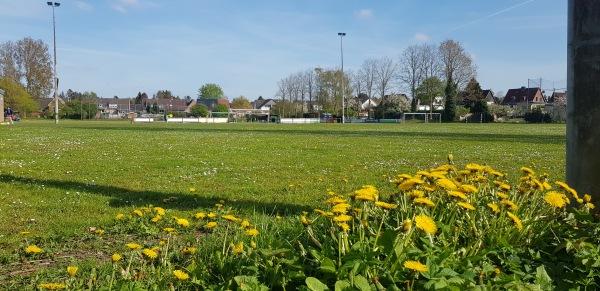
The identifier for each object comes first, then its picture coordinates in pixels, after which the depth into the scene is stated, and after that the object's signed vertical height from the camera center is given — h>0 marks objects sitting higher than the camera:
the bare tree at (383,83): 85.69 +7.30
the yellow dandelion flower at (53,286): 1.96 -0.68
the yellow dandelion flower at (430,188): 2.51 -0.35
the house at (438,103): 79.30 +3.43
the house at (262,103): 159.80 +6.87
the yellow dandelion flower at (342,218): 2.13 -0.43
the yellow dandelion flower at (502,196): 2.72 -0.42
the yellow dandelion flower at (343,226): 2.16 -0.47
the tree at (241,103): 133.12 +5.69
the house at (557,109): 64.37 +2.00
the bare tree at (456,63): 71.88 +9.15
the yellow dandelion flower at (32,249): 2.65 -0.71
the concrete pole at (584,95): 3.49 +0.21
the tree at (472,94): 78.56 +4.91
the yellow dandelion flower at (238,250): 2.33 -0.63
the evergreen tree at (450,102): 70.75 +3.09
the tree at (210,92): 153.25 +10.20
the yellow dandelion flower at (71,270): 2.03 -0.63
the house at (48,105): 85.12 +3.50
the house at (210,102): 143.88 +6.53
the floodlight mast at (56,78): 50.22 +4.75
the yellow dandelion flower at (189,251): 2.50 -0.68
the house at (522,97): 108.00 +6.04
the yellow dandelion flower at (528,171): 3.12 -0.32
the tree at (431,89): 75.31 +5.45
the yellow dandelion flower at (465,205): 2.27 -0.40
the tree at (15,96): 62.50 +3.65
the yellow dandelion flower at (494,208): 2.35 -0.42
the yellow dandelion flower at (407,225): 2.01 -0.44
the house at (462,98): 79.93 +4.25
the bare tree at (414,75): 76.17 +7.73
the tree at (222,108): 105.75 +3.38
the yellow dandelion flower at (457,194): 2.32 -0.35
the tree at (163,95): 167.80 +10.10
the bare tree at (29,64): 66.81 +8.49
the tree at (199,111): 94.88 +2.46
